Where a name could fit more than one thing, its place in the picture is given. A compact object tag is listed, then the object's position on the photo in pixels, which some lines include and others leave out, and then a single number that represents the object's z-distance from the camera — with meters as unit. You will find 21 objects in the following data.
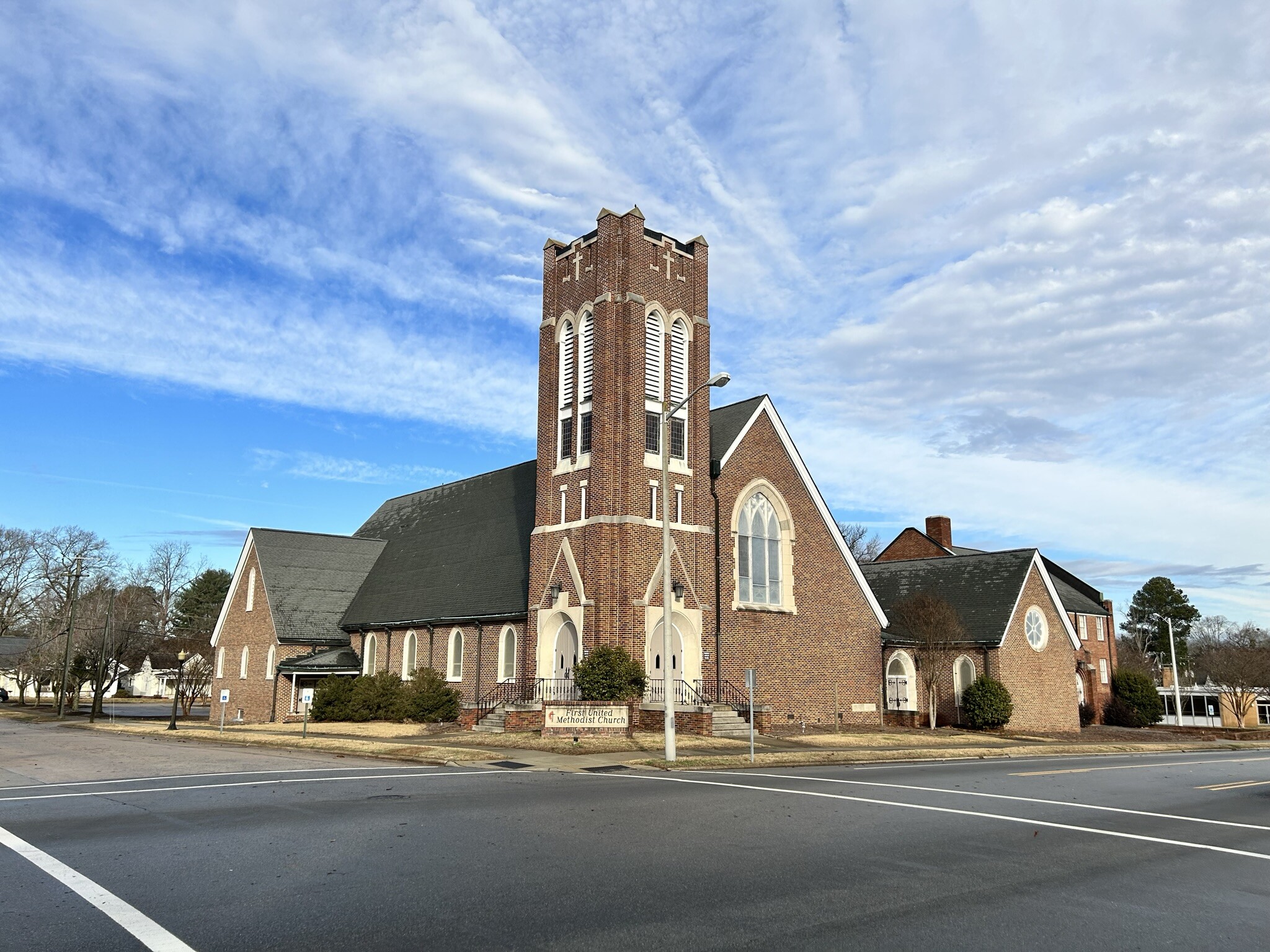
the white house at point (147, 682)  107.50
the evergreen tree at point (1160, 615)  106.00
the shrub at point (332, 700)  34.66
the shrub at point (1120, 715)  49.00
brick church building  29.19
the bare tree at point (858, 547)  82.25
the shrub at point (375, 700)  33.50
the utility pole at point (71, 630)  49.38
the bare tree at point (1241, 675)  57.03
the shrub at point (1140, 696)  48.41
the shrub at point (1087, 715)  47.44
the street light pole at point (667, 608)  20.13
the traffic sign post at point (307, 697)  30.20
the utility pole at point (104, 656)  47.36
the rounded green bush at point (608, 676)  26.36
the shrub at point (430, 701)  31.45
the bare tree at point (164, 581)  94.88
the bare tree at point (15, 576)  81.94
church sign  25.28
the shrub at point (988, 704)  34.97
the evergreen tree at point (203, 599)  102.06
